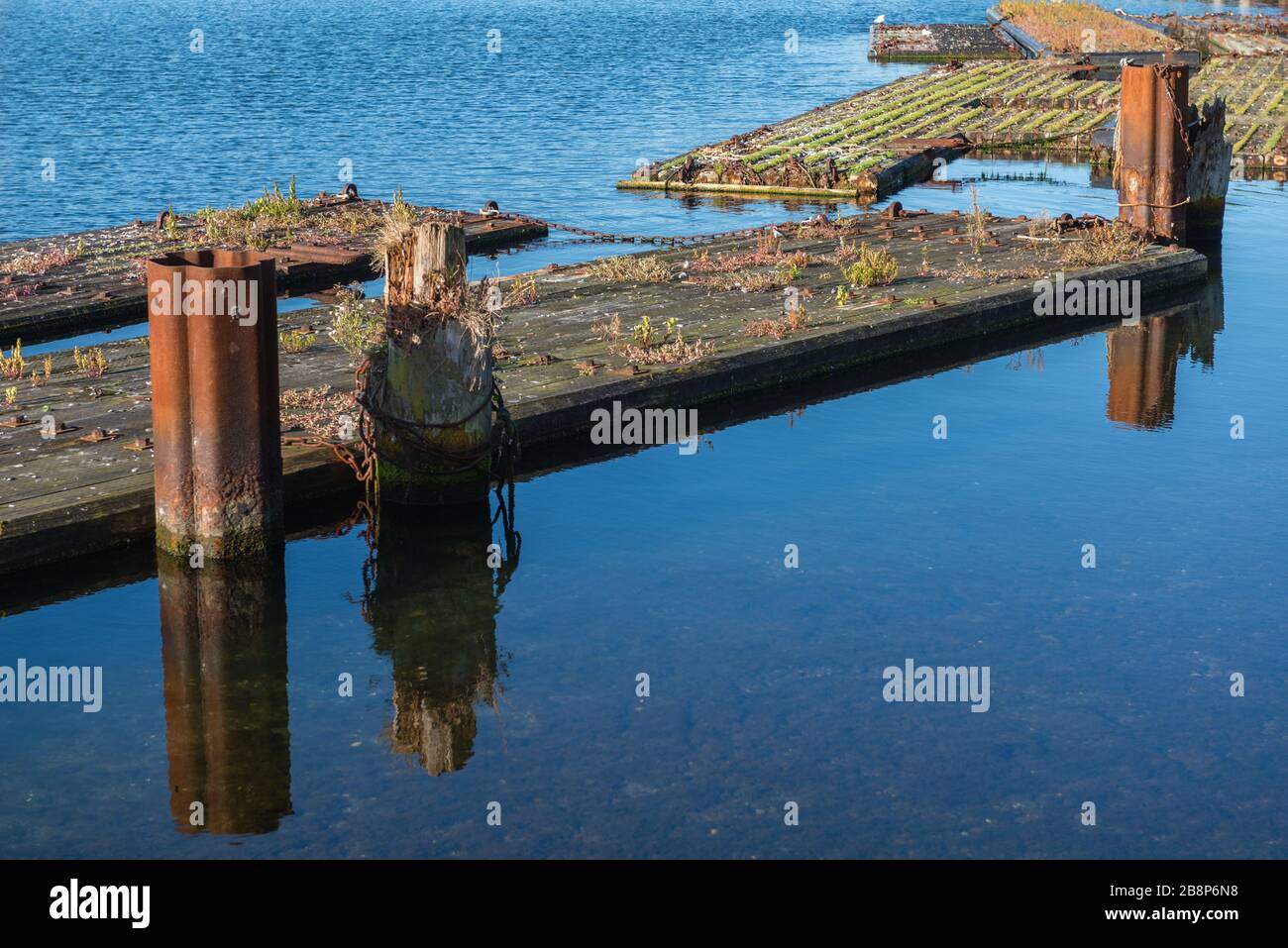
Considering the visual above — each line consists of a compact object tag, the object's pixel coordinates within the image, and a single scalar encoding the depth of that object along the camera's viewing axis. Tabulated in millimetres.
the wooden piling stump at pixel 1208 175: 21656
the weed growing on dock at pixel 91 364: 13430
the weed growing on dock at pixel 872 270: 17406
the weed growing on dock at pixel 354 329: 13812
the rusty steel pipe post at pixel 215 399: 9953
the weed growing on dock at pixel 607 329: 14797
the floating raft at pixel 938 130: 27500
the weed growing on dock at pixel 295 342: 14398
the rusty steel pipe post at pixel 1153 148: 20453
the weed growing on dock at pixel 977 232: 19438
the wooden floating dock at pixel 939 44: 50000
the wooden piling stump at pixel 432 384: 11211
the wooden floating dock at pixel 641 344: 10953
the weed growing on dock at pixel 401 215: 11527
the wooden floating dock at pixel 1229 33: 45625
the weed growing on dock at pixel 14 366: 13328
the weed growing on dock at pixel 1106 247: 18828
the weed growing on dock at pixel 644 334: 14656
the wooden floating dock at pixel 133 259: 16500
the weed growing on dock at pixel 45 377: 13156
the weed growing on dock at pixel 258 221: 19562
